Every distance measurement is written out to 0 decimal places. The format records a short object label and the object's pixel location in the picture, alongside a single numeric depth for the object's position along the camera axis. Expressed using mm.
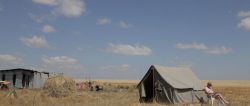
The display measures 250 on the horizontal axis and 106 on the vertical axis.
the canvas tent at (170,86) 12866
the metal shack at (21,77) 24852
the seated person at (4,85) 21336
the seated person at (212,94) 9681
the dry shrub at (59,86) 17256
